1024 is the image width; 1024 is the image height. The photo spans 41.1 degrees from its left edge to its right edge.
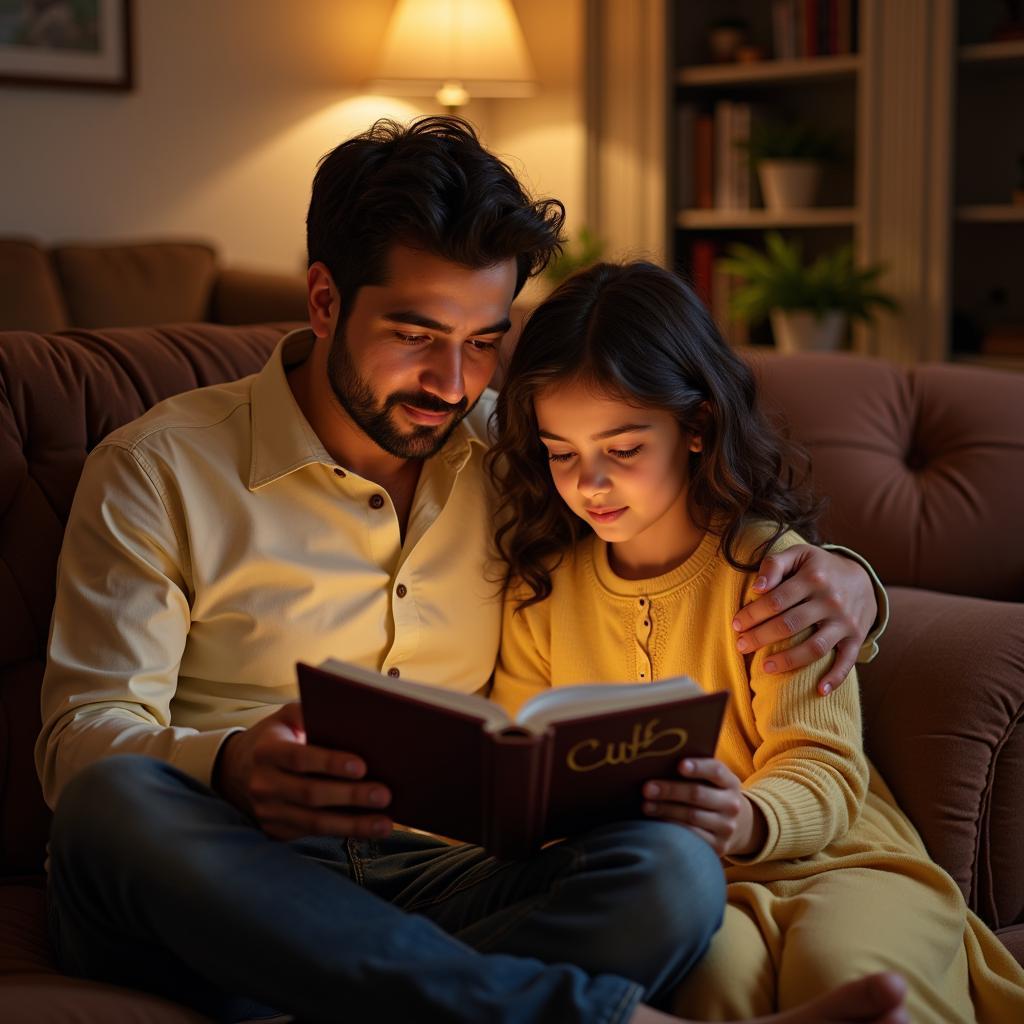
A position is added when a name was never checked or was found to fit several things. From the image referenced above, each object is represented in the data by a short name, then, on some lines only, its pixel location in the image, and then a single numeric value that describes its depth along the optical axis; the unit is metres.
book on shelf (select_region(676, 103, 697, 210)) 3.93
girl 1.29
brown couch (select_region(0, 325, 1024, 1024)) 1.53
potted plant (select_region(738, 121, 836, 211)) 3.67
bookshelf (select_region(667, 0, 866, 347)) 3.74
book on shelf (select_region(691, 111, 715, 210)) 3.92
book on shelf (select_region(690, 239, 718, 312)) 3.94
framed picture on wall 3.31
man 1.17
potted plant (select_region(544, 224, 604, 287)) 3.54
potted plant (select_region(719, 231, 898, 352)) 3.39
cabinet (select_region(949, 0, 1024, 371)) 3.49
